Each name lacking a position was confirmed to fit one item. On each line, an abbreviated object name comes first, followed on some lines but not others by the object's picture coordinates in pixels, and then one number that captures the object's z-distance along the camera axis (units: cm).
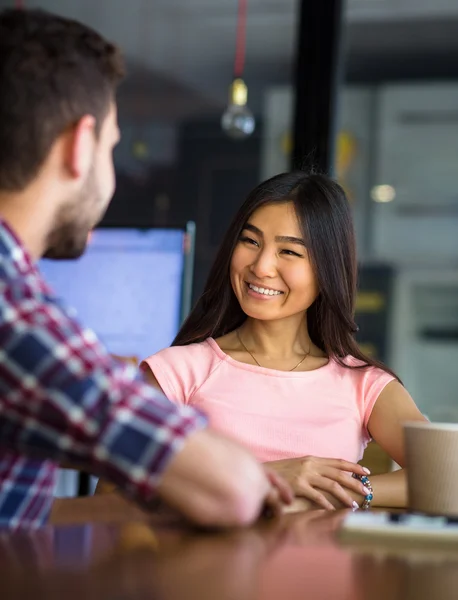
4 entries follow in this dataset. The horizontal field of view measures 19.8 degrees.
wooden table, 92
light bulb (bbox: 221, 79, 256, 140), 352
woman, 195
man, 116
